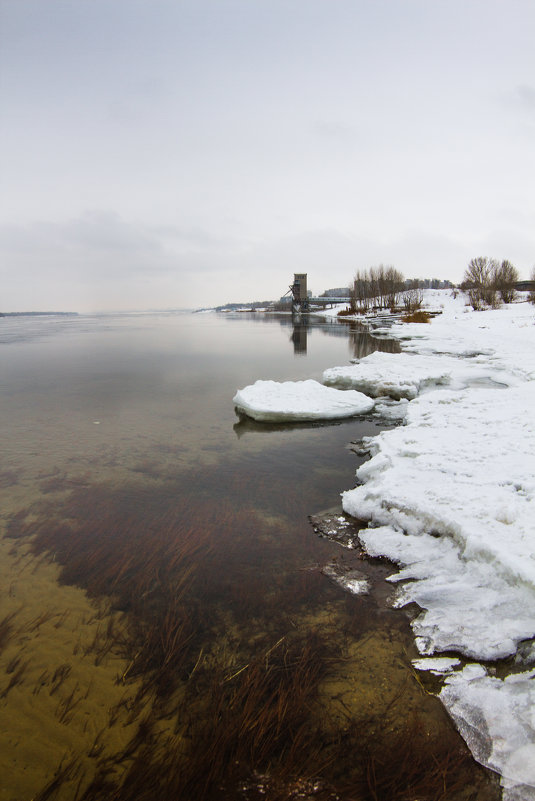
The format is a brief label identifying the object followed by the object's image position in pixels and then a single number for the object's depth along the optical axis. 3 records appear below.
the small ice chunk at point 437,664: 3.05
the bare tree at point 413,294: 61.34
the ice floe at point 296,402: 10.26
